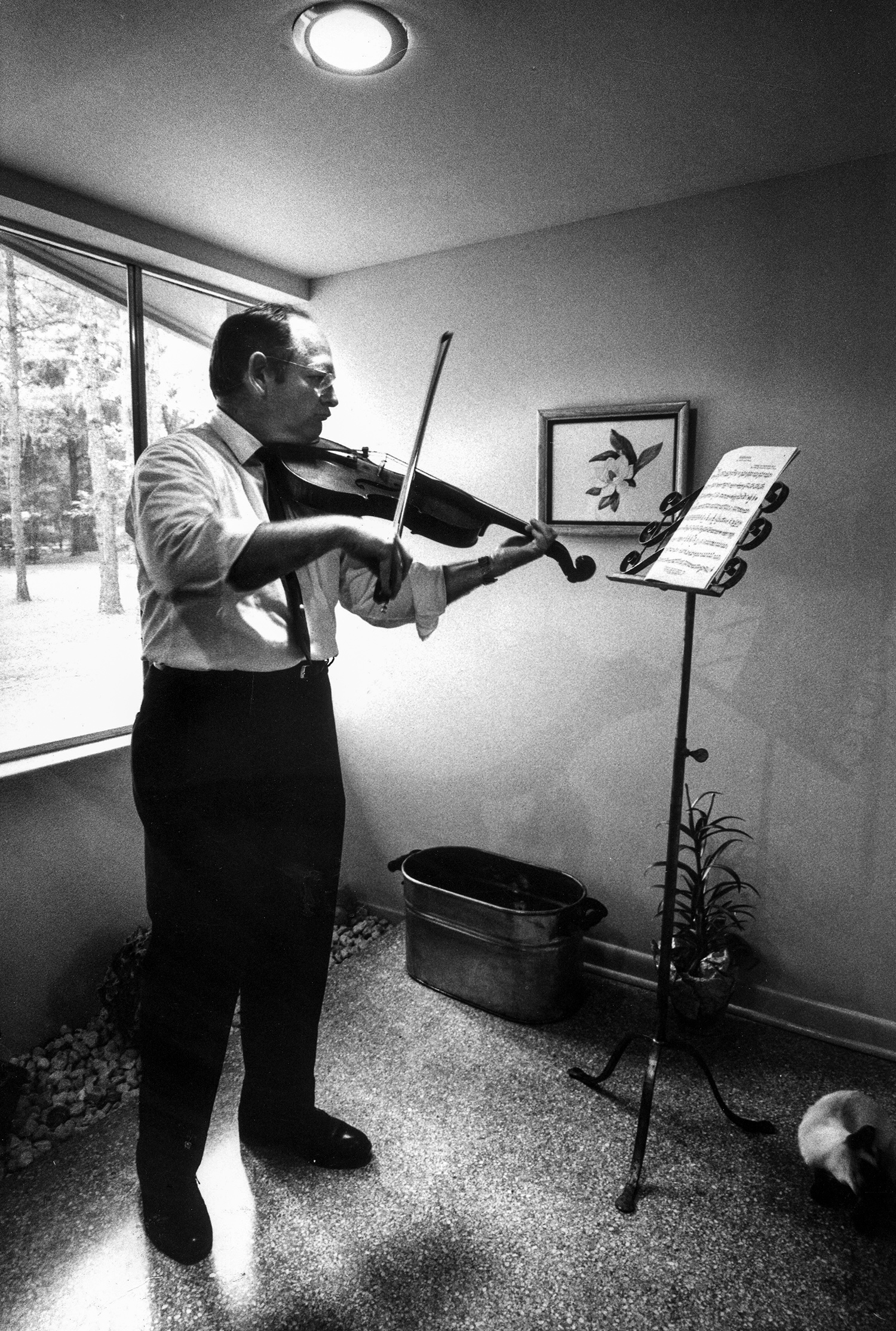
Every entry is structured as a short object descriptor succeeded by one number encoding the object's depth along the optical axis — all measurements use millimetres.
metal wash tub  2449
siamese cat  1729
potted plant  2363
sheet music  1655
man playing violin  1662
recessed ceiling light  1493
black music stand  1857
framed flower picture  2447
